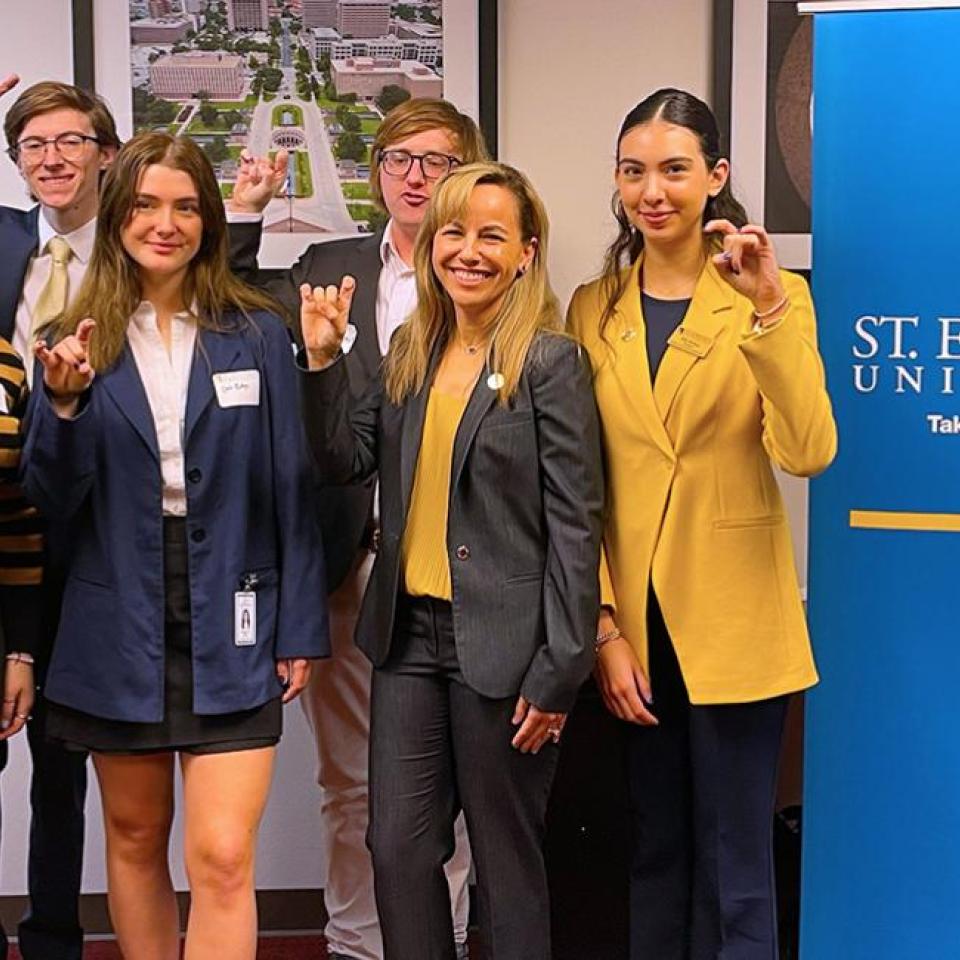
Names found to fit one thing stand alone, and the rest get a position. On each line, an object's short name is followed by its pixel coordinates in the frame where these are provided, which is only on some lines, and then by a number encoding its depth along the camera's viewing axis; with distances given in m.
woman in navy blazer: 2.40
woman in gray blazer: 2.35
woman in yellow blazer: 2.44
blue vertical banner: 2.72
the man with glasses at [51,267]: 2.82
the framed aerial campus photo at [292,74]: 3.43
